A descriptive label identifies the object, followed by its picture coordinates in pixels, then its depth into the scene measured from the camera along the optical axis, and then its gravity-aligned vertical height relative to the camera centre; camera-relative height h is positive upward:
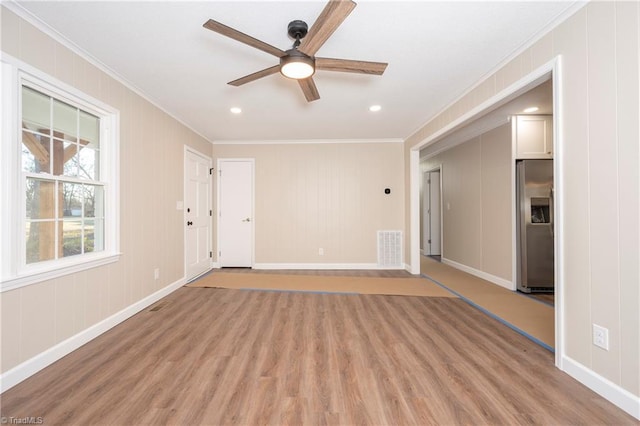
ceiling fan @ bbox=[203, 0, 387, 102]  1.42 +1.11
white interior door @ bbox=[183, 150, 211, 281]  4.07 -0.02
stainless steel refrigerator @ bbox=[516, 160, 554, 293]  3.48 -0.18
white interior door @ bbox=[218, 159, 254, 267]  5.02 -0.04
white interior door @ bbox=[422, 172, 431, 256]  6.54 -0.01
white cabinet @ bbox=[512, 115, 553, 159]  3.61 +1.12
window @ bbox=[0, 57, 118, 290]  1.70 +0.27
